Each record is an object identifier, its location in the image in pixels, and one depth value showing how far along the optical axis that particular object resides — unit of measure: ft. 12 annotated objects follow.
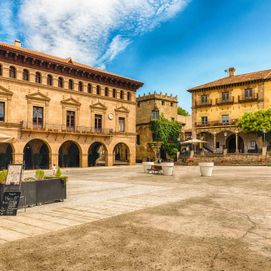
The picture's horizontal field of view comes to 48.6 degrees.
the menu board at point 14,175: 27.73
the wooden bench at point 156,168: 73.31
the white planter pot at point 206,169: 67.92
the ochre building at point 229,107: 146.92
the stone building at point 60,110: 99.25
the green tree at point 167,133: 160.04
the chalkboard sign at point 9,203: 26.86
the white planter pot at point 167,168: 72.59
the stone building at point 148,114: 166.40
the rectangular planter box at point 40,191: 29.46
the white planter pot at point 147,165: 82.02
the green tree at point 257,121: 133.90
